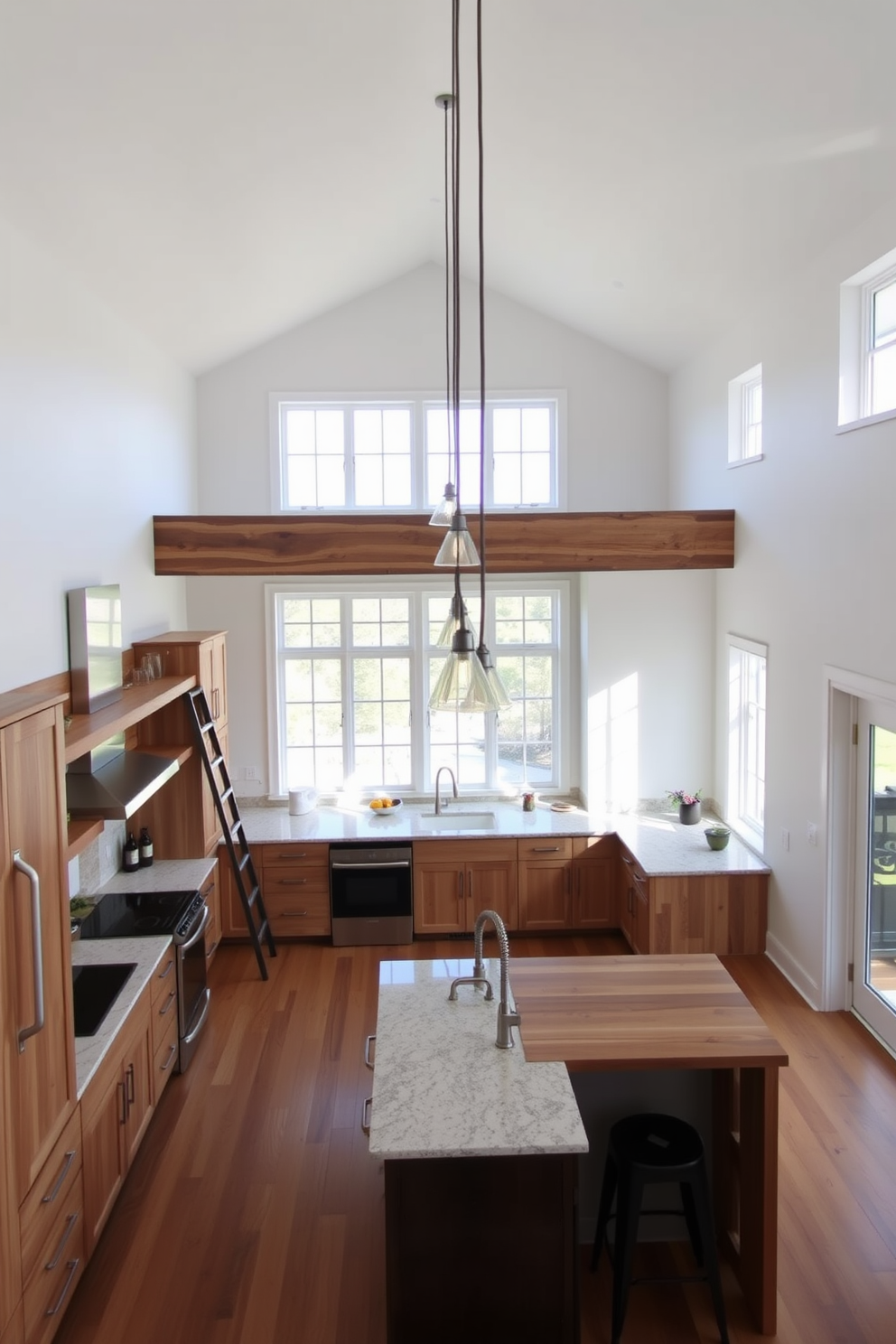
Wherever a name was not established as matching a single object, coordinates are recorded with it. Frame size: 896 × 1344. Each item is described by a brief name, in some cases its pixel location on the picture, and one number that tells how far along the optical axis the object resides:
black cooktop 4.47
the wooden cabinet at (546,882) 6.31
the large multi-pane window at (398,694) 7.18
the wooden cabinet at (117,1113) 3.27
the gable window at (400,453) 7.14
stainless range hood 3.76
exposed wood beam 5.68
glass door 4.62
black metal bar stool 2.91
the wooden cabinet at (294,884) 6.23
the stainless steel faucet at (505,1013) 2.94
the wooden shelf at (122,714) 3.68
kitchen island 2.68
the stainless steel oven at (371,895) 6.24
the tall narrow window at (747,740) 5.96
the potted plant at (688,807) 6.40
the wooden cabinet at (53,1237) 2.69
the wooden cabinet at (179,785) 5.63
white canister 6.78
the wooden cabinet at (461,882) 6.30
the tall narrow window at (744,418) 5.83
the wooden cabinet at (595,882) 6.32
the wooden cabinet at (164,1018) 4.19
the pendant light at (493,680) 2.68
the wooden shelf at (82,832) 3.38
